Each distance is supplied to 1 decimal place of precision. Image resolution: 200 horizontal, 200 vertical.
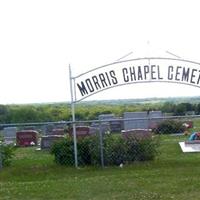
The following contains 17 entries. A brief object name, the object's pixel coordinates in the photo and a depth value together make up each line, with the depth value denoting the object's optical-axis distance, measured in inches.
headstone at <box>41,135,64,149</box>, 958.5
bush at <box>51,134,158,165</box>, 603.2
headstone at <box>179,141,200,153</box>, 780.3
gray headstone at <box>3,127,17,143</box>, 1339.4
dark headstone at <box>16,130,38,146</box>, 1166.3
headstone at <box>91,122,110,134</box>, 1204.7
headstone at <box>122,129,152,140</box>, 817.5
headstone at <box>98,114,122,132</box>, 1426.2
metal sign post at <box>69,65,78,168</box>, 593.6
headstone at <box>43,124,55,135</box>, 1289.4
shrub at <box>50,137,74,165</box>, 622.2
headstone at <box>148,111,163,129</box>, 1299.2
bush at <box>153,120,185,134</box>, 1235.9
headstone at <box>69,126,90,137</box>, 993.8
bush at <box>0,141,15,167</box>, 652.1
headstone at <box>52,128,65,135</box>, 1223.5
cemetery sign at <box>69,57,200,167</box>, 616.7
